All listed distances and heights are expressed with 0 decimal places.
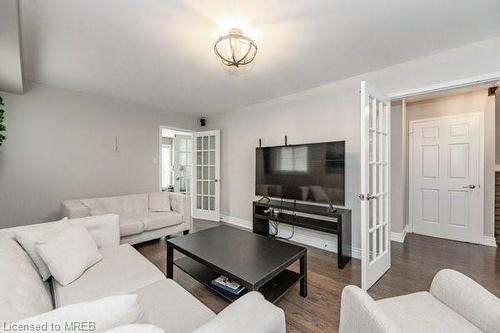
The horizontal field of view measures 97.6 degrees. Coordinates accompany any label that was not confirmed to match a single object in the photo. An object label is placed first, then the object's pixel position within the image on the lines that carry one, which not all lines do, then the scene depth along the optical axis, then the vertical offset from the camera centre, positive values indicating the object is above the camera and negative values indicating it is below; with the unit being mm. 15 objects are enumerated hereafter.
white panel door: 3279 -200
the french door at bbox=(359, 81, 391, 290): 1998 -201
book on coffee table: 1739 -979
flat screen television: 2826 -105
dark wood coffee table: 1620 -772
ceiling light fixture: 1846 +1074
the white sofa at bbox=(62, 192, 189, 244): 2910 -748
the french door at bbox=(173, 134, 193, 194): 5516 +94
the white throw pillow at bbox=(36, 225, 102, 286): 1450 -623
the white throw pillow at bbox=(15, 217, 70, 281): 1535 -533
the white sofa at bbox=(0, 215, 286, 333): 889 -769
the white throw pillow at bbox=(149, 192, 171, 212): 3676 -622
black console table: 2602 -769
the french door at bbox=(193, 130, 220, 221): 4703 -242
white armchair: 965 -739
